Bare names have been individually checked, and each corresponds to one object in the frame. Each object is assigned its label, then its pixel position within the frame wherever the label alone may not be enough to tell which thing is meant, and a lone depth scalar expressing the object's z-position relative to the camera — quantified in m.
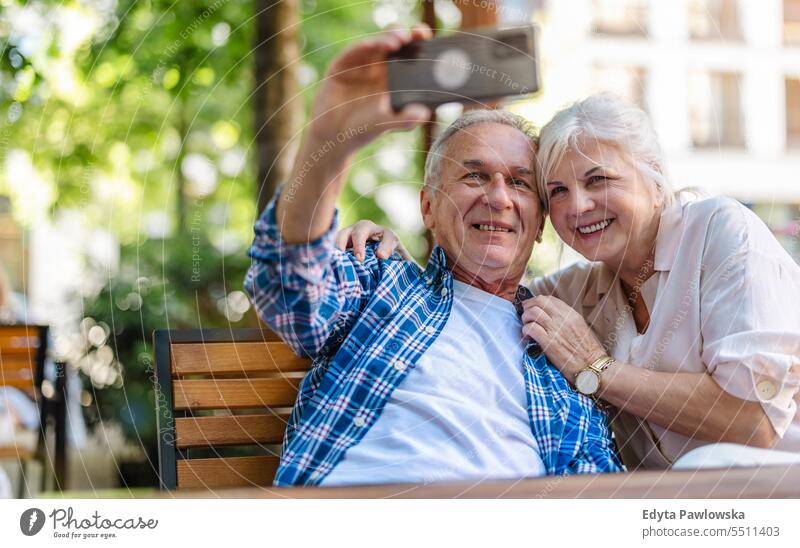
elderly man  1.30
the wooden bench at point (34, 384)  2.59
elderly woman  1.34
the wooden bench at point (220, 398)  1.48
